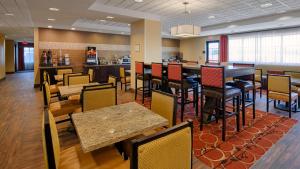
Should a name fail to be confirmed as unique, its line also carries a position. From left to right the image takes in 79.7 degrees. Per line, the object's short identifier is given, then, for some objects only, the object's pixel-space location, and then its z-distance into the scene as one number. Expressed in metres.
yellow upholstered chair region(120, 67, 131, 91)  6.87
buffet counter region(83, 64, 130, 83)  8.35
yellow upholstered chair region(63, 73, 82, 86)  4.33
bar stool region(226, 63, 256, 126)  3.31
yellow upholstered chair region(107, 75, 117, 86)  3.48
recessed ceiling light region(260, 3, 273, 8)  4.83
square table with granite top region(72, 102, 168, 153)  1.30
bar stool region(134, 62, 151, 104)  5.12
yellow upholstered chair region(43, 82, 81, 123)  2.94
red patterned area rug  2.37
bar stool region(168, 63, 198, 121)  3.68
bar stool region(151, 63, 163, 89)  4.28
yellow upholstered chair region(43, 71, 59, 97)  4.75
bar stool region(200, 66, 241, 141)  2.79
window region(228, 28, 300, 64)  7.23
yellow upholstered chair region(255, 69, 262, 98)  5.45
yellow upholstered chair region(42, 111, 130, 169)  1.21
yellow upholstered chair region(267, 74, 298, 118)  3.92
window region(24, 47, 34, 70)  15.44
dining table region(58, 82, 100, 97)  2.93
